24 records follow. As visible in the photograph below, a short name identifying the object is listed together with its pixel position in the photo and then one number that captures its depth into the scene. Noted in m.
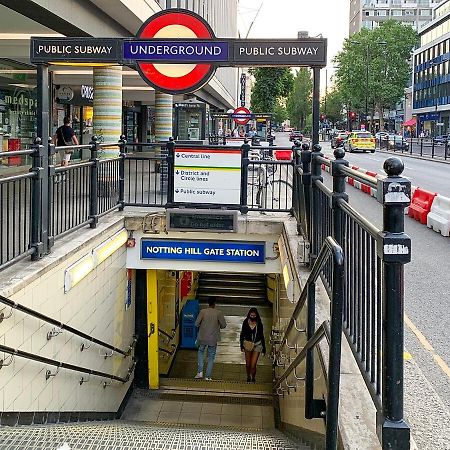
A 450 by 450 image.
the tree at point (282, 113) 160.44
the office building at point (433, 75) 77.12
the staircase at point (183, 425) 4.32
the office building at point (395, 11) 120.94
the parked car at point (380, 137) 65.10
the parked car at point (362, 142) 52.84
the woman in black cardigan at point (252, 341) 12.70
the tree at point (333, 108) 125.75
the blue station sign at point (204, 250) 10.60
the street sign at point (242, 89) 86.50
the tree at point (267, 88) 56.66
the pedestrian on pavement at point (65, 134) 15.61
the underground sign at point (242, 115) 31.47
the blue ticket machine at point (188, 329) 15.91
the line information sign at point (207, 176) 10.12
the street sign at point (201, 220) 10.20
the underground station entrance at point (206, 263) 3.24
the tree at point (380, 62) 90.44
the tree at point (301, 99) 141.82
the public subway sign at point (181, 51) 7.71
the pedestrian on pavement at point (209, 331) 12.73
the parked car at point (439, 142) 56.52
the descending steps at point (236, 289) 18.42
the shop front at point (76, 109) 24.94
